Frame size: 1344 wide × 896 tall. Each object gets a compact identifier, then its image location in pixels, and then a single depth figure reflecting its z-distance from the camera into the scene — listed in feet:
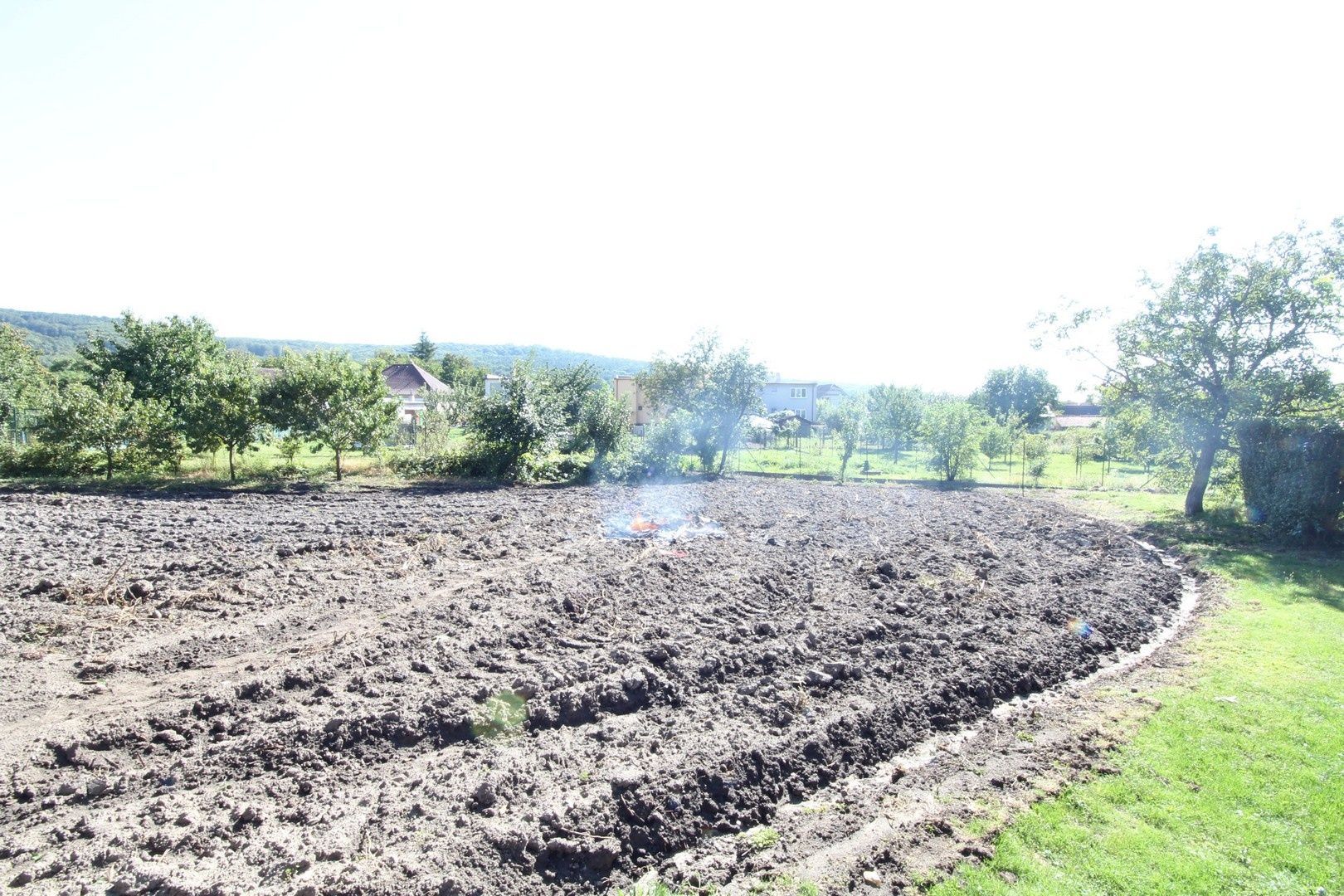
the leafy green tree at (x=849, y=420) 86.36
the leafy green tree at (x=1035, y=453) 79.25
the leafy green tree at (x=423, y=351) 246.27
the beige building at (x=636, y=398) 103.60
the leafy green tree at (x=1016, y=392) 193.26
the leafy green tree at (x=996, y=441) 93.20
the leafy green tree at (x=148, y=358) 76.02
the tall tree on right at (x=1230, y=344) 49.67
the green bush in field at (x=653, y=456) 74.18
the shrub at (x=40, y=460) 58.29
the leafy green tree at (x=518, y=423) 71.15
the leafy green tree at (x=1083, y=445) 87.51
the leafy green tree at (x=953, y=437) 79.61
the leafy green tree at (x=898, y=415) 120.57
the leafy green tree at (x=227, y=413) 61.11
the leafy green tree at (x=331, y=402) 62.95
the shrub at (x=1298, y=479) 43.57
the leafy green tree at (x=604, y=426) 76.48
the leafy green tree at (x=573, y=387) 77.66
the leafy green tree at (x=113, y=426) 57.52
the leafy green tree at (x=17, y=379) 68.39
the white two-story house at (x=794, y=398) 208.23
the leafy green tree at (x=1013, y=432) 96.02
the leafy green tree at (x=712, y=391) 83.51
